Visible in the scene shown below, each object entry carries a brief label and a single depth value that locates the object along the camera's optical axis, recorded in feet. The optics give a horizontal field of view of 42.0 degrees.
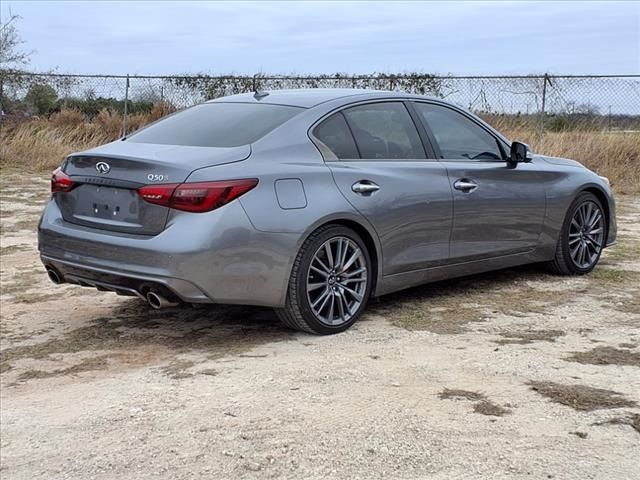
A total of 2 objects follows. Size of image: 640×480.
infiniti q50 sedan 15.29
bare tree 62.03
